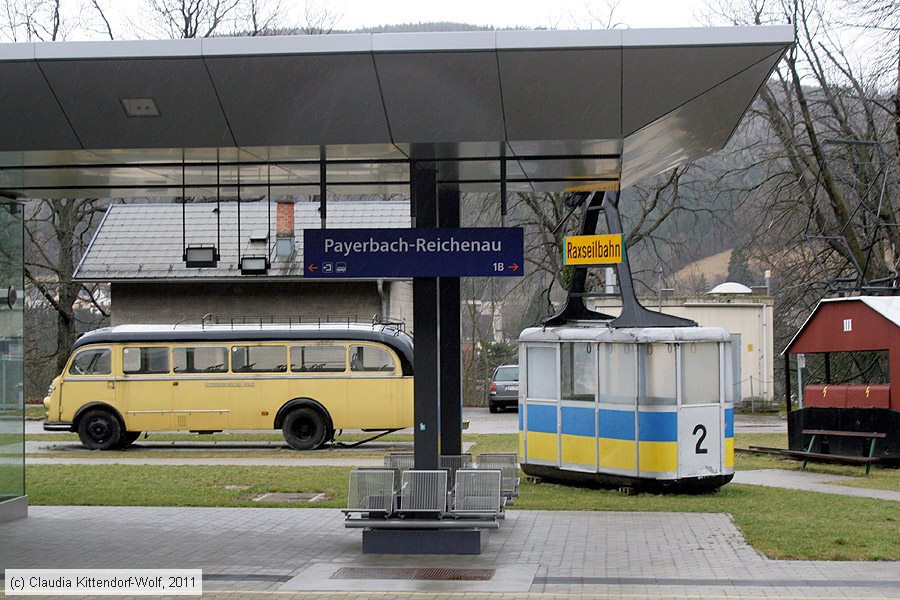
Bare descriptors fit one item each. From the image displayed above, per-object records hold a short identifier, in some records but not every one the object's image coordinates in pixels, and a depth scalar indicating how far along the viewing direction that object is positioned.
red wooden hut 21.00
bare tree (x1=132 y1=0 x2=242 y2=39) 42.49
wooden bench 20.30
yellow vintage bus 26.78
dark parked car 39.53
